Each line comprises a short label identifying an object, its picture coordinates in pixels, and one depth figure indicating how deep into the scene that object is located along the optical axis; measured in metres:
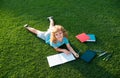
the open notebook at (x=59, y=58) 2.18
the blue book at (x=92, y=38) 2.38
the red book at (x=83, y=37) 2.39
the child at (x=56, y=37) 2.20
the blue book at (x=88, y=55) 2.16
